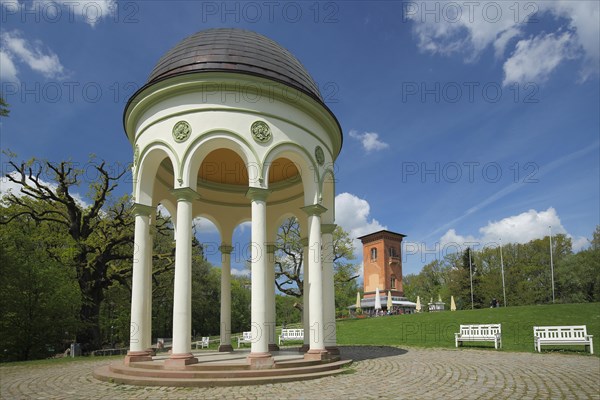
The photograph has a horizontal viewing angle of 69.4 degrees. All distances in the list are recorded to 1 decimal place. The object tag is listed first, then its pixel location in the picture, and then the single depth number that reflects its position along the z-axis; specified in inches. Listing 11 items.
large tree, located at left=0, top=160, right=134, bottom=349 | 904.3
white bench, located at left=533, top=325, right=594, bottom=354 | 602.9
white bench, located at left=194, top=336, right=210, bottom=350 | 977.4
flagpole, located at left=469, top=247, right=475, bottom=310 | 2126.5
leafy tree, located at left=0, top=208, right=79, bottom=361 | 744.3
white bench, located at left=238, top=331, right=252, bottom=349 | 901.8
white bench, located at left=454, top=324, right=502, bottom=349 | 702.5
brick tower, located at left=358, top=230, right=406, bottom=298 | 2242.9
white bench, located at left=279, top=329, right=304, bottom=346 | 929.5
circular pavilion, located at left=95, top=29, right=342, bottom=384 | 456.1
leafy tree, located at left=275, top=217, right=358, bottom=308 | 1328.7
